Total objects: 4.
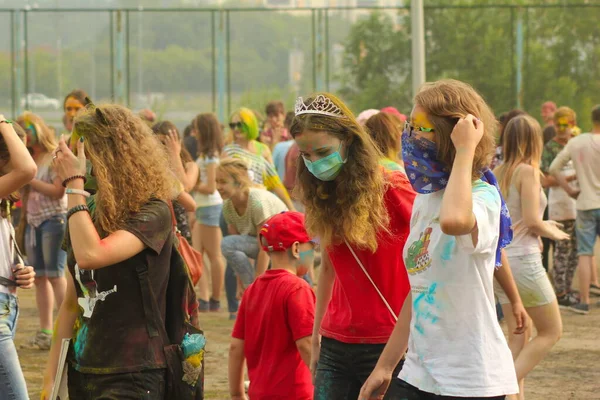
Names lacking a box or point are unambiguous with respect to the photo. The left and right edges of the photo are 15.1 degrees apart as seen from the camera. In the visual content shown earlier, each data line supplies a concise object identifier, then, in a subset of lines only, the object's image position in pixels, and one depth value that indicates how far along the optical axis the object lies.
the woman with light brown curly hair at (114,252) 8.03
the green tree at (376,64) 52.99
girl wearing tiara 8.60
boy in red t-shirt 9.70
